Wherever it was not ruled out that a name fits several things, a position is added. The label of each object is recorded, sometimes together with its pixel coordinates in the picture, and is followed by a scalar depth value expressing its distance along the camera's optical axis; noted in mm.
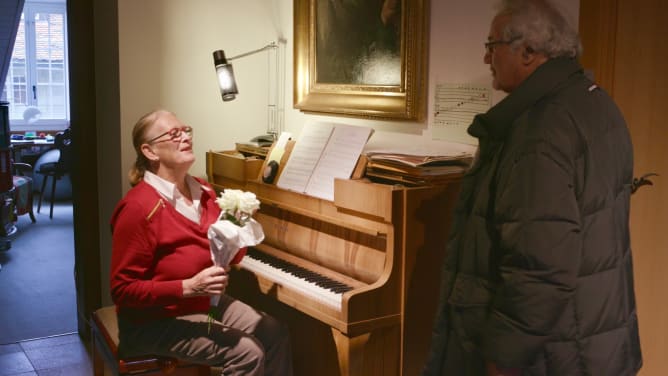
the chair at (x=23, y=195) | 7233
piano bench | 2615
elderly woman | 2523
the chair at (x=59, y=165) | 8047
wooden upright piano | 2551
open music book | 2822
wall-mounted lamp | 3956
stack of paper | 2574
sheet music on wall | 2791
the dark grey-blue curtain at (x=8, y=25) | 7611
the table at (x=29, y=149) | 8574
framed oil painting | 3062
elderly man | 1699
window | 10297
